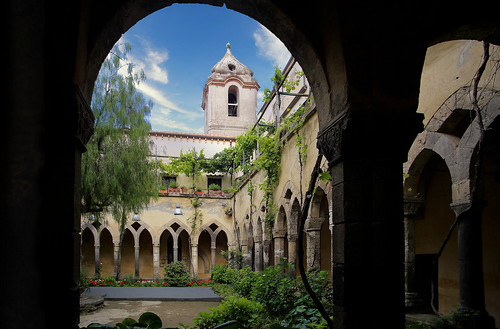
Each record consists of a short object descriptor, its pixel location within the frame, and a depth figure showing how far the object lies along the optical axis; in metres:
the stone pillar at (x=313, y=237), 8.19
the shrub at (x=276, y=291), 6.68
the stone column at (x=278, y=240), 11.56
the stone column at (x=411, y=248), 5.89
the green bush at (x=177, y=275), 16.08
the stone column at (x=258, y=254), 13.88
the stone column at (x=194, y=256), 20.12
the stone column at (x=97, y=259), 17.04
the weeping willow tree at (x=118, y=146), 10.16
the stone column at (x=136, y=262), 18.56
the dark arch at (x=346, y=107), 2.25
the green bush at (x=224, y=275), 13.91
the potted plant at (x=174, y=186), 21.30
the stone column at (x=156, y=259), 19.64
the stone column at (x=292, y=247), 9.85
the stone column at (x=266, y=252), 13.03
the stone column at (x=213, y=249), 20.17
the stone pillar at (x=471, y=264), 4.62
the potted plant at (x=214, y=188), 22.67
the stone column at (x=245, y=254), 15.93
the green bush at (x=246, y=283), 10.12
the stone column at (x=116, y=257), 18.55
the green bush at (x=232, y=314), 5.04
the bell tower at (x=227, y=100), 28.02
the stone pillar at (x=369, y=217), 2.63
